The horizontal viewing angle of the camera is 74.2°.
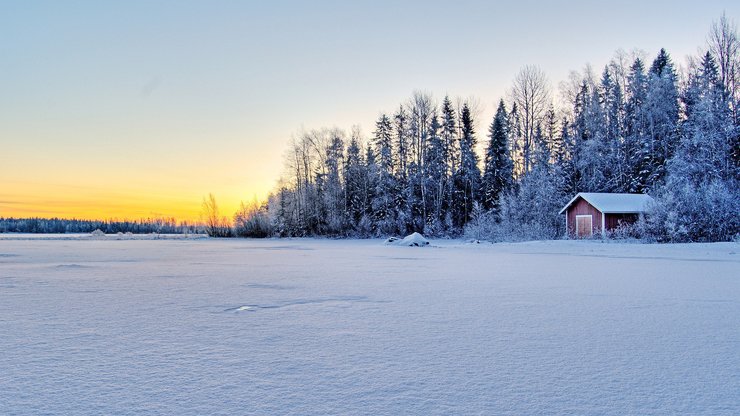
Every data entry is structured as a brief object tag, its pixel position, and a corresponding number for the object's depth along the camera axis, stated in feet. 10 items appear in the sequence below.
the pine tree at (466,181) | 152.25
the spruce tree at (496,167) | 149.18
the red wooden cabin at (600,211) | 95.25
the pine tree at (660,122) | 123.44
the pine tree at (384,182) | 145.07
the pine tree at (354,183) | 153.48
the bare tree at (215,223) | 173.99
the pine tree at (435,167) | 150.82
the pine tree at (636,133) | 125.29
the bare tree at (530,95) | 139.33
